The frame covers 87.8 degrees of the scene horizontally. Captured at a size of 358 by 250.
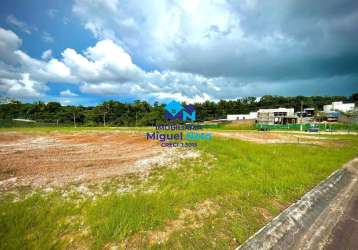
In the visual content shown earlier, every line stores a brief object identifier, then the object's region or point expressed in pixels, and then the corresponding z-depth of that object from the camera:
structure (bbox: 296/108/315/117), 73.01
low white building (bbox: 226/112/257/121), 74.62
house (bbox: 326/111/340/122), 60.46
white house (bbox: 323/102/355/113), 70.63
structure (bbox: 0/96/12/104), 68.43
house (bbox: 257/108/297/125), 60.02
